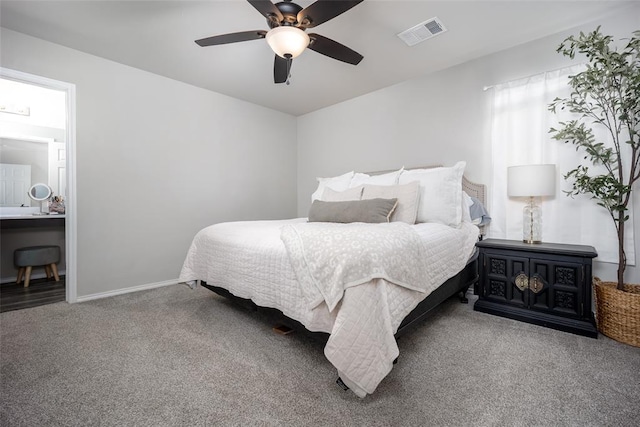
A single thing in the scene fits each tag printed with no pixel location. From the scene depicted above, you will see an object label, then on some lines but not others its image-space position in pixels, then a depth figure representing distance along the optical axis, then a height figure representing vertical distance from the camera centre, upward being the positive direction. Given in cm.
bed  126 -36
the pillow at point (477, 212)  276 +0
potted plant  192 +57
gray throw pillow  227 +0
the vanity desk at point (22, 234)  355 -32
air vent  233 +159
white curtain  230 +48
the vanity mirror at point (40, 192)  406 +28
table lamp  229 +20
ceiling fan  168 +124
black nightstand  200 -57
